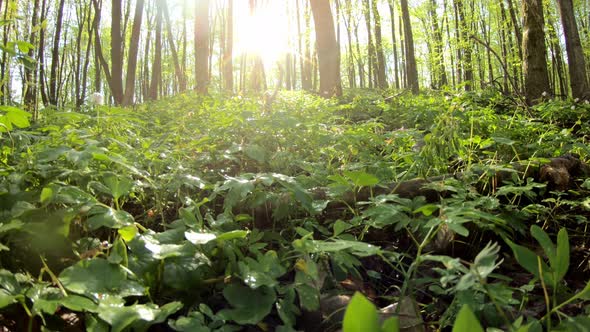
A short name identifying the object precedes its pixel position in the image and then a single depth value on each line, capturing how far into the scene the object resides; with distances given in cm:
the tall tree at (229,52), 1184
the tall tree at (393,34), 1865
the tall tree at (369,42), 1644
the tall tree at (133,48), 792
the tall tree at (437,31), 1698
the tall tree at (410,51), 855
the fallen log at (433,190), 174
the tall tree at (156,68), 1197
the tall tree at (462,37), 1458
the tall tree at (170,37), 1175
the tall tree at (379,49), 1495
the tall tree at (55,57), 966
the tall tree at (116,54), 739
